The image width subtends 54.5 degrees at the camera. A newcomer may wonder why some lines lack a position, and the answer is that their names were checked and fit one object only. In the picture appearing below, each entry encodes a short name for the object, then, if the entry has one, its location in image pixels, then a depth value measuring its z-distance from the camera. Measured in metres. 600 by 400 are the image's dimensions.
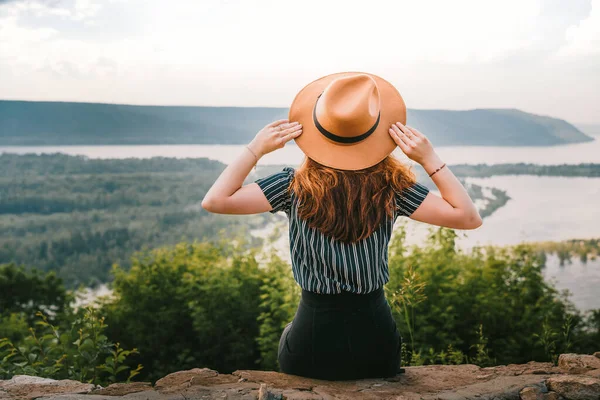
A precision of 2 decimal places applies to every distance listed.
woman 2.07
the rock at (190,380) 2.40
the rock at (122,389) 2.35
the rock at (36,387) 2.38
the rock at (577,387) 2.32
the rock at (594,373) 2.52
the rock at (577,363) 2.63
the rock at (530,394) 2.31
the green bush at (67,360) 3.17
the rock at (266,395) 2.19
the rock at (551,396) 2.35
